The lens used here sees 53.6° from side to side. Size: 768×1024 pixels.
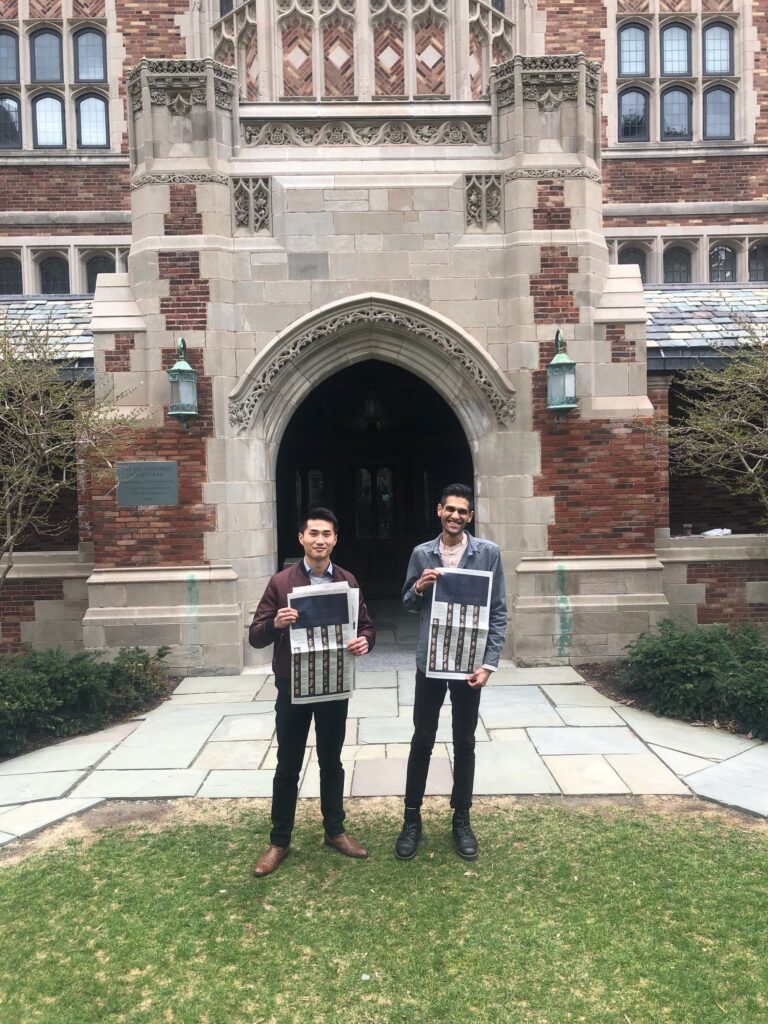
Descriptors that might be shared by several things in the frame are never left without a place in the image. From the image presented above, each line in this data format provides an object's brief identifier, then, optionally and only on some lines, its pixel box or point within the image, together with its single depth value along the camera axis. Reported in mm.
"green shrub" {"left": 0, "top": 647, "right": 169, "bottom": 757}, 6023
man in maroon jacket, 3965
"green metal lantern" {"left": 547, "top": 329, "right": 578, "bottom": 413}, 7883
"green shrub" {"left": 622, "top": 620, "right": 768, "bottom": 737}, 6168
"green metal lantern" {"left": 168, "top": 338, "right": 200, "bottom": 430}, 7746
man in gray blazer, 4105
